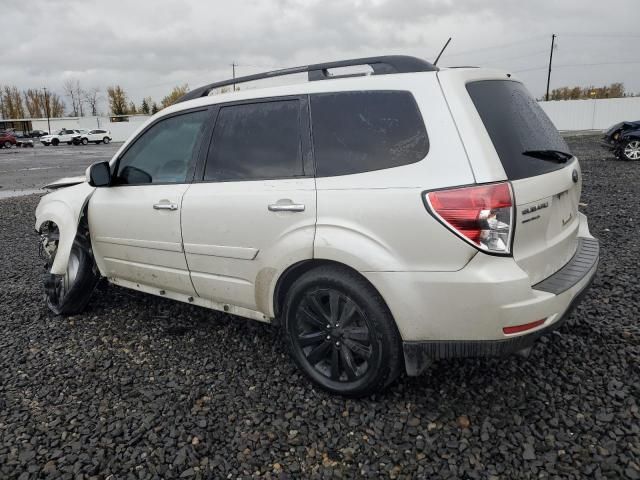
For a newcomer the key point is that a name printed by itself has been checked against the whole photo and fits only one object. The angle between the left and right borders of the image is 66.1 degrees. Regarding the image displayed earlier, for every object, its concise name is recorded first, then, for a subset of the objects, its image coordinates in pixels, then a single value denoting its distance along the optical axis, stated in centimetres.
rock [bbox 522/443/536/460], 231
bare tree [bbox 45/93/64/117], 11755
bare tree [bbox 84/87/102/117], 11566
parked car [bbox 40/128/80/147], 4606
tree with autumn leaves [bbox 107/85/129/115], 9200
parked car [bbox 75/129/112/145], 4672
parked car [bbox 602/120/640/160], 1422
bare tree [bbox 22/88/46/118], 11472
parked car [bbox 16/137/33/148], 4497
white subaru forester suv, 229
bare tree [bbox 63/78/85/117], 11815
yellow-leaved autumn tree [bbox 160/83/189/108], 8750
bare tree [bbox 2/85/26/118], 10844
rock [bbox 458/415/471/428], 256
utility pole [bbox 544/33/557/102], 5662
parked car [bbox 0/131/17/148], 4307
